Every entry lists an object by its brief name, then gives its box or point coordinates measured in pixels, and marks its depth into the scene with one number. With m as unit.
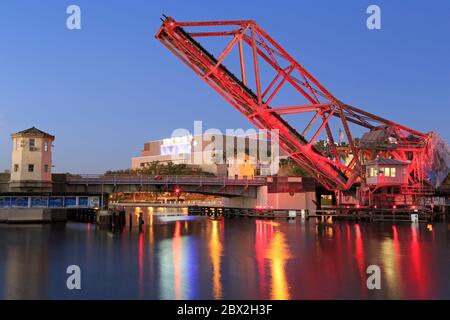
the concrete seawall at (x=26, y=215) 42.19
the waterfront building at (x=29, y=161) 44.44
